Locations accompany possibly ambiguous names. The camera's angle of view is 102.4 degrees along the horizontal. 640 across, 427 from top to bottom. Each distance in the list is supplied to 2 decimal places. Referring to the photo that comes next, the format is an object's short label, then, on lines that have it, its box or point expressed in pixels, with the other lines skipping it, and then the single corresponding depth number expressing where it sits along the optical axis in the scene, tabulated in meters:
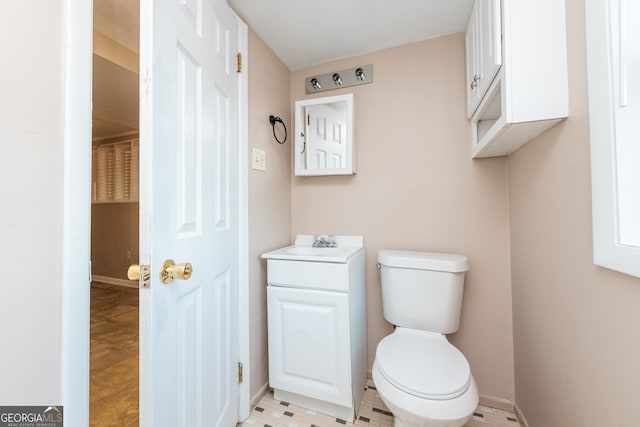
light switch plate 1.42
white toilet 0.91
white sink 1.33
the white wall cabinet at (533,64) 0.84
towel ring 1.59
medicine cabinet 1.66
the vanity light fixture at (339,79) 1.70
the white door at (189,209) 0.71
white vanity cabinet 1.30
